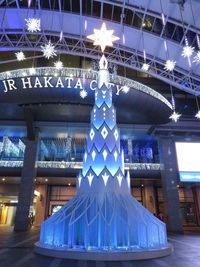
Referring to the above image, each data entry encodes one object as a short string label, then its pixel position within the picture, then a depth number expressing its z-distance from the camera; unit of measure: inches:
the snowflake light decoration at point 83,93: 670.3
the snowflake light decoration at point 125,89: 699.4
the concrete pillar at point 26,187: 720.3
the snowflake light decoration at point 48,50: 540.3
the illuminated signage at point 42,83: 666.2
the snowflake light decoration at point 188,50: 538.6
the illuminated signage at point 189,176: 812.3
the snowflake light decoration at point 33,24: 443.8
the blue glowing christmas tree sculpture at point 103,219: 304.7
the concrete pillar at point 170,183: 765.3
